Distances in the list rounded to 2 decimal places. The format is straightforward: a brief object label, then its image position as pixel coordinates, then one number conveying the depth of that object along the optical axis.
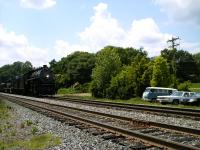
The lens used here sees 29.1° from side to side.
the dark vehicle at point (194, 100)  29.06
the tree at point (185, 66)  131.55
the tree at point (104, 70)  55.78
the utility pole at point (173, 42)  75.44
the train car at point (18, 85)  60.62
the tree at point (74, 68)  122.94
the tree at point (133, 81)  46.25
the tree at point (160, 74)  45.79
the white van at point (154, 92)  38.25
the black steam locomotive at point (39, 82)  49.34
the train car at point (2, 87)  104.68
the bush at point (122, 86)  46.33
